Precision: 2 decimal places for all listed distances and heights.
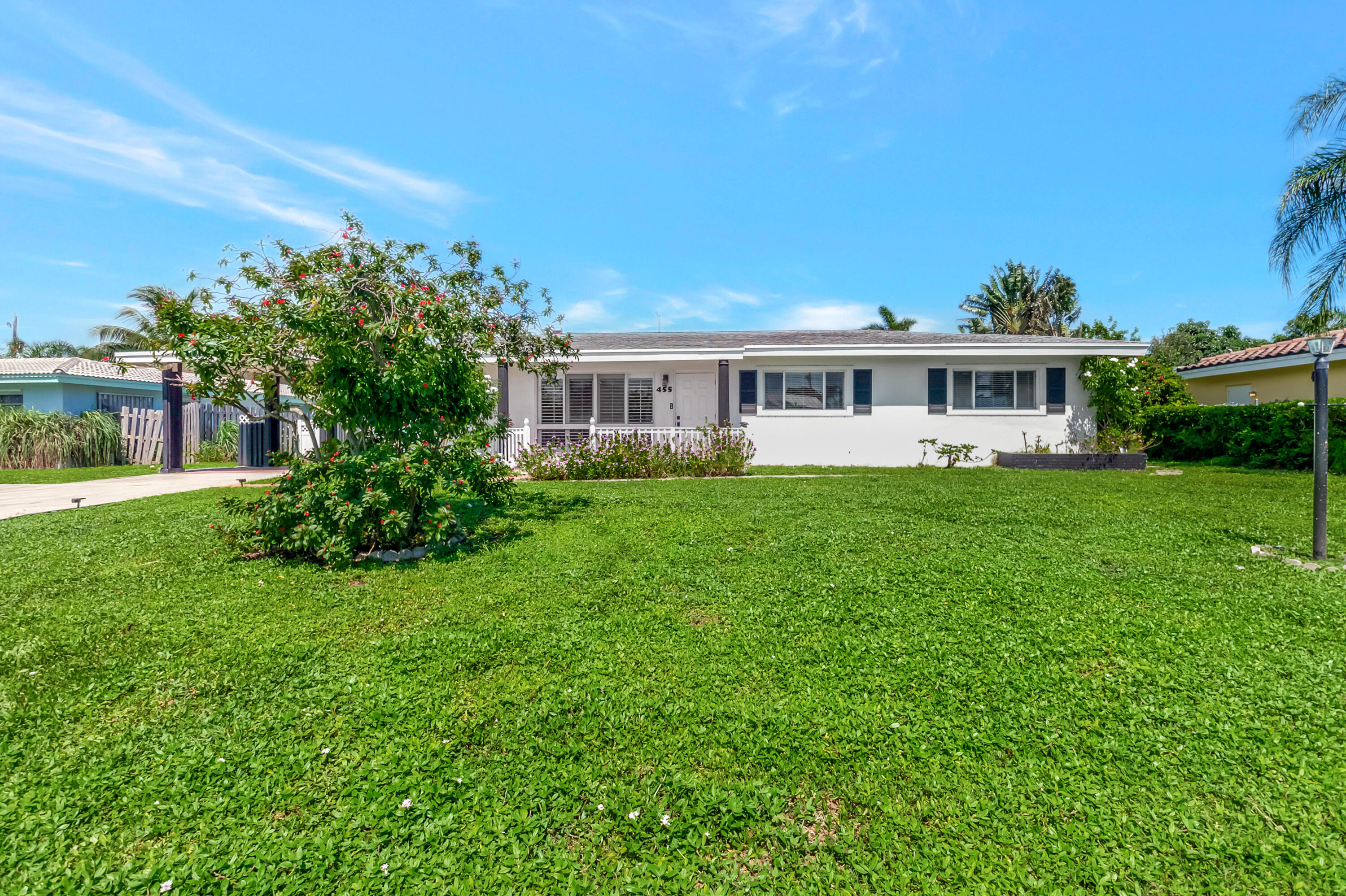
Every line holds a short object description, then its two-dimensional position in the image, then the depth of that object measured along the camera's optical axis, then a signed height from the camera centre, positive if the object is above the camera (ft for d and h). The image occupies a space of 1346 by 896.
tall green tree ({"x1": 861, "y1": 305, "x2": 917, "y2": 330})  119.65 +24.09
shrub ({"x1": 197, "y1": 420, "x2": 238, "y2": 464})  56.44 -0.01
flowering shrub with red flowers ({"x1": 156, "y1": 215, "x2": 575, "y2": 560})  17.26 +2.04
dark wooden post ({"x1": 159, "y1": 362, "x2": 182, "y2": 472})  47.50 +1.46
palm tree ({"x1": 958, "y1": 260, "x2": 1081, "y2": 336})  115.85 +27.53
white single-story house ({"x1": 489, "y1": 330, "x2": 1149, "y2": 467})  47.65 +4.24
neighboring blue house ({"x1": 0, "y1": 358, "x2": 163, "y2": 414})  58.44 +6.21
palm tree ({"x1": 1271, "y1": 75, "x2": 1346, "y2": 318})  34.88 +14.02
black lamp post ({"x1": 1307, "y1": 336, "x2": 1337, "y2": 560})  16.74 +0.01
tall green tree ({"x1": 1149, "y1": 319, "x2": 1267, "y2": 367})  109.09 +19.52
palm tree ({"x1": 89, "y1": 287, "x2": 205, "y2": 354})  98.68 +20.54
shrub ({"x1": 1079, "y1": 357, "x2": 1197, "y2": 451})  46.83 +3.47
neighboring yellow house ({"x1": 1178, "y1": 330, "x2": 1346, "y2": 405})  51.26 +6.32
